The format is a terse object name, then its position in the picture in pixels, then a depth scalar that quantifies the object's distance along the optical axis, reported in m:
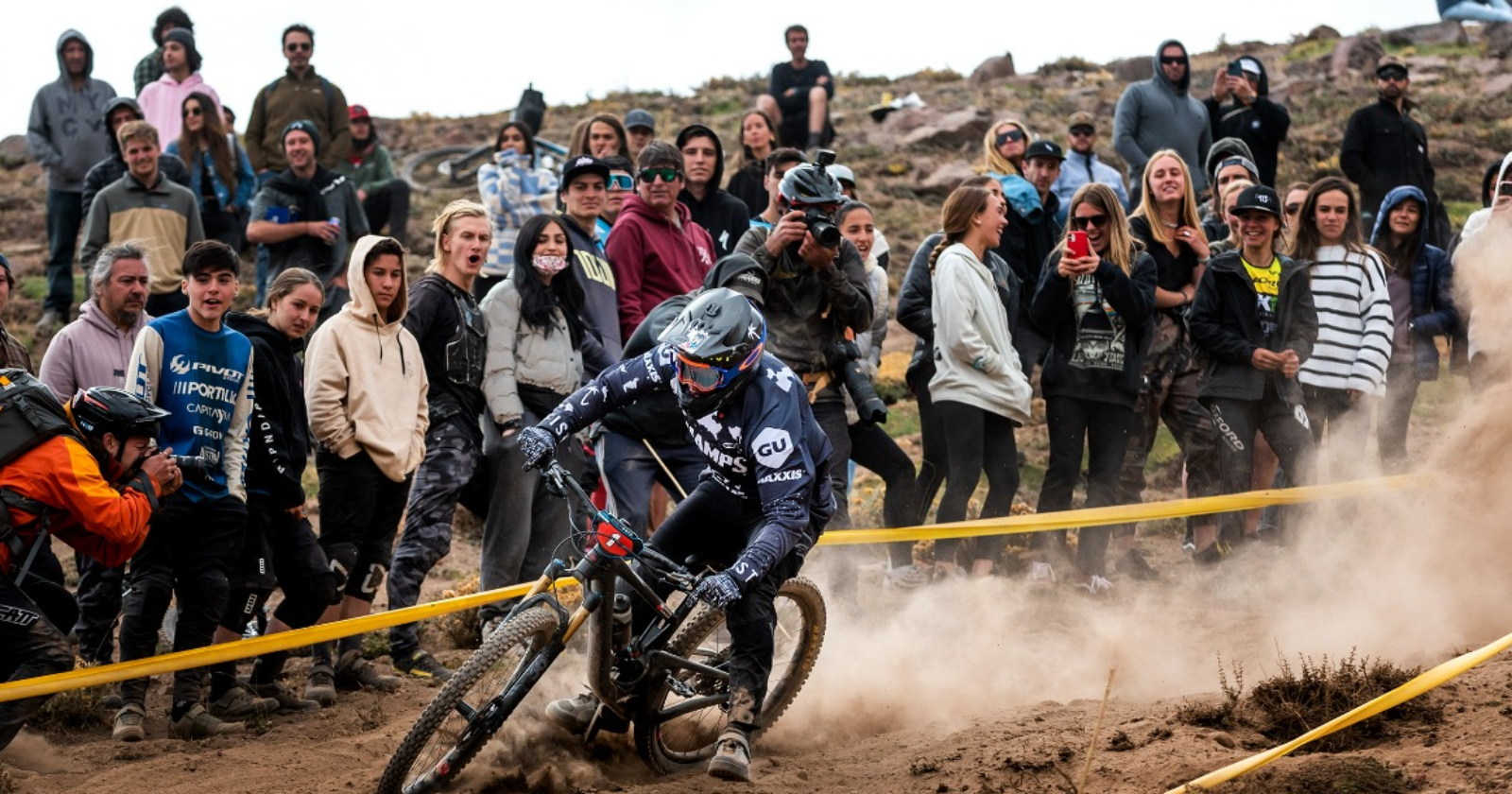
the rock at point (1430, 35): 40.62
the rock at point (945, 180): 28.00
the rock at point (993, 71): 40.91
